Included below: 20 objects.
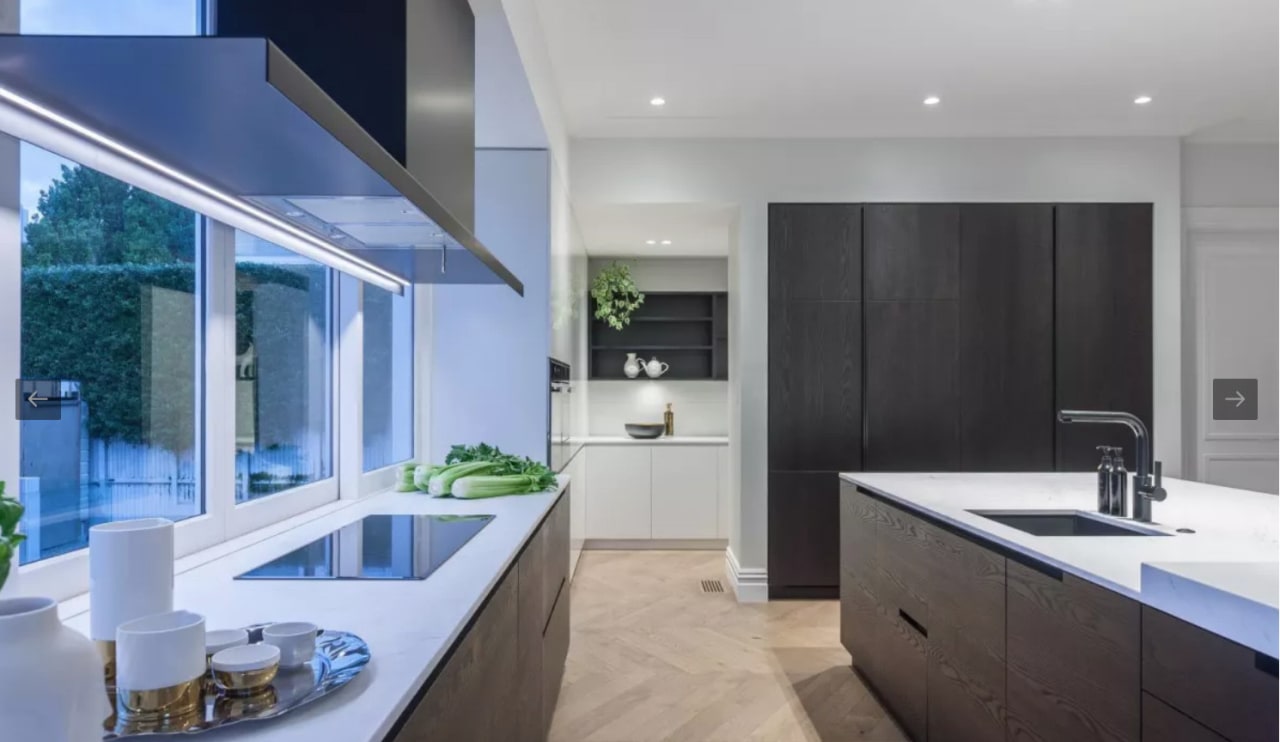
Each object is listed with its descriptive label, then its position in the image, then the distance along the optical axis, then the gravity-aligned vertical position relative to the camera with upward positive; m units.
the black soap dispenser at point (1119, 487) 2.14 -0.33
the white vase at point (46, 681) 0.57 -0.24
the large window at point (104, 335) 1.22 +0.07
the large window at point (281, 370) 1.98 +0.01
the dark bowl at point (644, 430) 5.76 -0.44
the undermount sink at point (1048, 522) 2.21 -0.45
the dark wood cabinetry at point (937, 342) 4.34 +0.18
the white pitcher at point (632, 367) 6.18 +0.05
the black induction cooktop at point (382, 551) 1.44 -0.39
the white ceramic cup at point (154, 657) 0.74 -0.28
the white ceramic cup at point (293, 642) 0.90 -0.32
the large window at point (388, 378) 2.94 -0.02
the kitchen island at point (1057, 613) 1.14 -0.50
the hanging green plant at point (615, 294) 5.94 +0.63
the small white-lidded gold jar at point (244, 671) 0.81 -0.32
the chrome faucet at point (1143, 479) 2.04 -0.30
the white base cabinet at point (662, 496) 5.51 -0.91
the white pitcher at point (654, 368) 6.20 +0.04
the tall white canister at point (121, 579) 0.87 -0.24
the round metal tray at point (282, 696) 0.73 -0.35
